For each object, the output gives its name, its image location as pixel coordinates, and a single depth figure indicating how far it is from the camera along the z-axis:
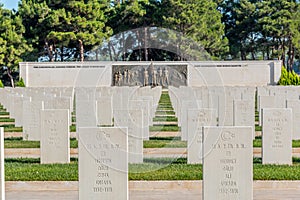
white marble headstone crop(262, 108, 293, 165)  9.16
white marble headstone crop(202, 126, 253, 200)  6.05
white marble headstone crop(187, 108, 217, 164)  9.43
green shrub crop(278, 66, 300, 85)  33.81
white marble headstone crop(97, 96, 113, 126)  14.91
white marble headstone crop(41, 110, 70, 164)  9.41
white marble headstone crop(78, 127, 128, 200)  6.06
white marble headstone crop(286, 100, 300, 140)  12.90
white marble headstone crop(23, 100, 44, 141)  12.75
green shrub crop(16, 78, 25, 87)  36.11
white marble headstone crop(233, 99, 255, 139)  12.39
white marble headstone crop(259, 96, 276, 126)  15.28
